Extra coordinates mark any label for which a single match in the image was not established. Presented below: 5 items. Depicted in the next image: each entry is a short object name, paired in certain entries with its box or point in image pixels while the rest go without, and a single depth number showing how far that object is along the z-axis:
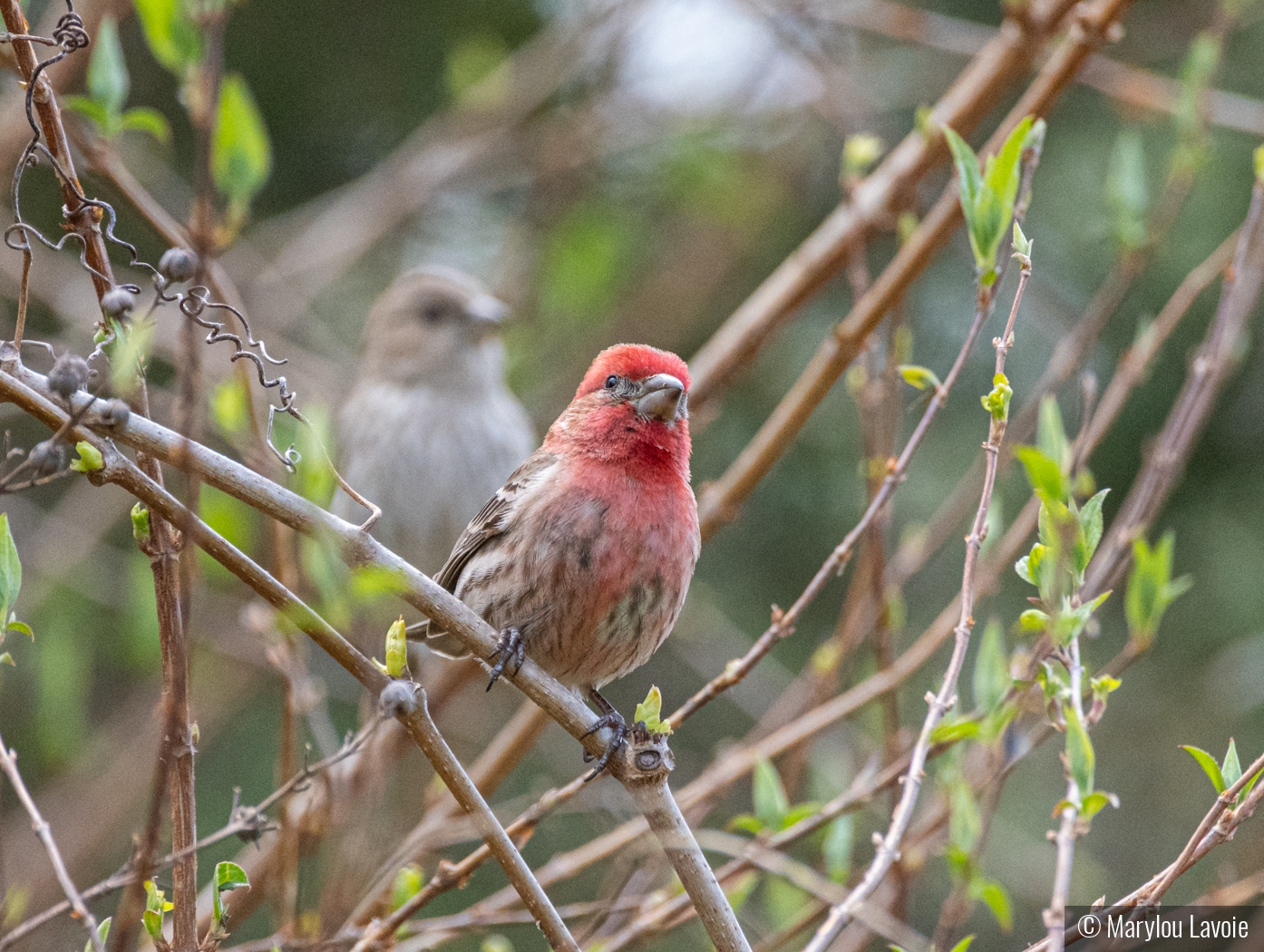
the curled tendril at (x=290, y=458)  4.43
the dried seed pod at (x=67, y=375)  3.89
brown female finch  12.04
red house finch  7.06
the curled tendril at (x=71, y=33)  4.61
